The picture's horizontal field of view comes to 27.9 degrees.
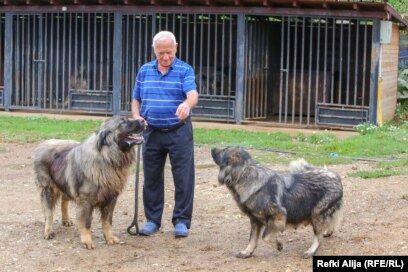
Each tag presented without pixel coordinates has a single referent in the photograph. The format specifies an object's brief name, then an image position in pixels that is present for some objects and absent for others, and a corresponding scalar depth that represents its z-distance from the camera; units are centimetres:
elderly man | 776
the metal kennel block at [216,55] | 1619
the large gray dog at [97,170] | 752
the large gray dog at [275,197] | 703
